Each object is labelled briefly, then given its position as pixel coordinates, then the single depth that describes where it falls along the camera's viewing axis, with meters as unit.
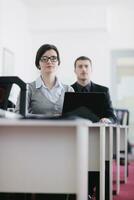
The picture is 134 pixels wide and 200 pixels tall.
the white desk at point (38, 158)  1.75
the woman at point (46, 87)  3.43
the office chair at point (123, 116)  6.88
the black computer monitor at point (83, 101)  3.12
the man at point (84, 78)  4.25
